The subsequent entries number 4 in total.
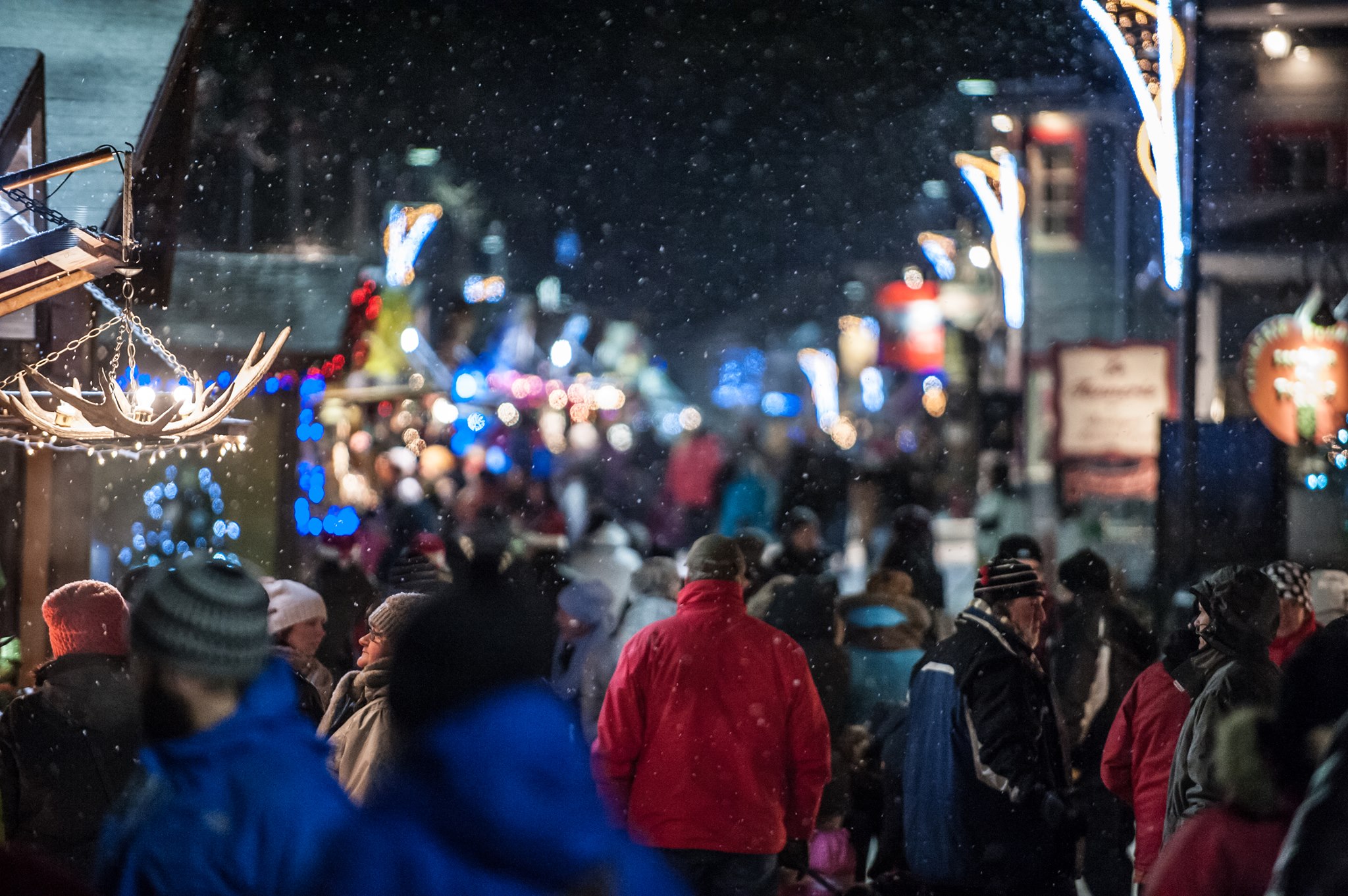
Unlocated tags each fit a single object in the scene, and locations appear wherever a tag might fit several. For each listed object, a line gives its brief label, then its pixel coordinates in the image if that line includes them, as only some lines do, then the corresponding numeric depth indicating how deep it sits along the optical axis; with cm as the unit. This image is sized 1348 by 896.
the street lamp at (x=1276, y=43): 4337
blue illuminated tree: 2775
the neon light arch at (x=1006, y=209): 4481
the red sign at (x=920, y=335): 8294
